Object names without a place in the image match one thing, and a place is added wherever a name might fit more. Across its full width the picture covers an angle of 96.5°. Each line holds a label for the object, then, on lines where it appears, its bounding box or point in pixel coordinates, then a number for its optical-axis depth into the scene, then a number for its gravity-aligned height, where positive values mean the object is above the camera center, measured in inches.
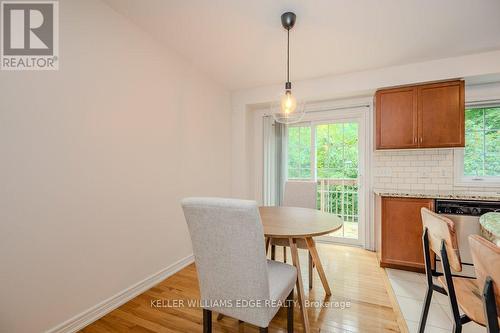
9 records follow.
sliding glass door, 132.6 +1.5
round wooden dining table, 57.0 -16.7
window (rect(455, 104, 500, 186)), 106.8 +8.1
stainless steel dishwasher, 87.6 -19.7
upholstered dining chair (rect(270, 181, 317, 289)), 100.8 -12.8
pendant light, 72.9 +21.2
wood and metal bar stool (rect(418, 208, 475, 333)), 41.6 -17.7
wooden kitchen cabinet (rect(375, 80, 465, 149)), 98.4 +23.4
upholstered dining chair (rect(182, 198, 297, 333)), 40.9 -18.5
